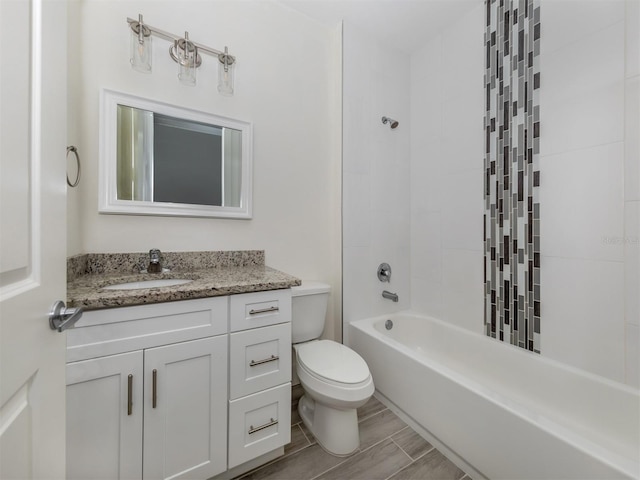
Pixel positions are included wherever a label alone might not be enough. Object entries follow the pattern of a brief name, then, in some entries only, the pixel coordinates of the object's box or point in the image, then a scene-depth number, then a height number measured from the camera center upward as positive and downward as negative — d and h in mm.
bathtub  974 -806
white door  416 +10
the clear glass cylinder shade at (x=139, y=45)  1325 +976
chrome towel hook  1195 +363
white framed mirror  1371 +448
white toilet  1288 -689
